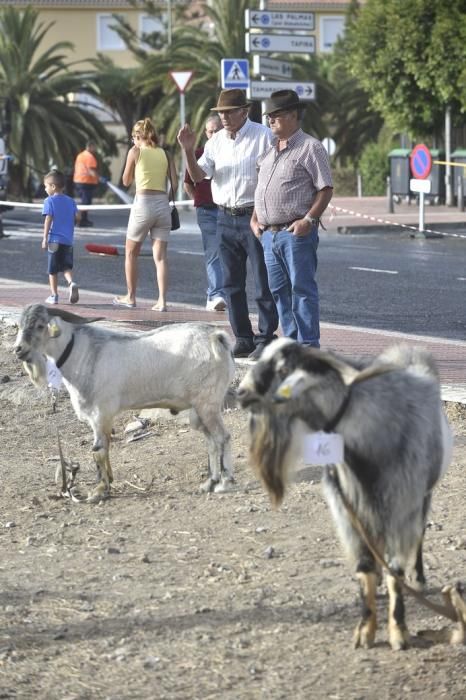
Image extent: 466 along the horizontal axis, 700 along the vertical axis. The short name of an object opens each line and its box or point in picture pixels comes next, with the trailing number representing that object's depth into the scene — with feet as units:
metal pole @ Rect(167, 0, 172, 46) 191.91
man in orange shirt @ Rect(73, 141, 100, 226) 101.35
